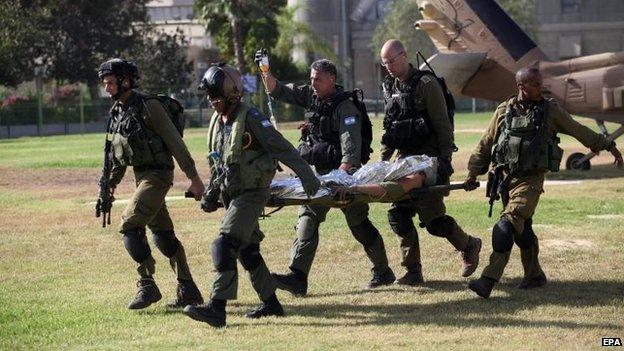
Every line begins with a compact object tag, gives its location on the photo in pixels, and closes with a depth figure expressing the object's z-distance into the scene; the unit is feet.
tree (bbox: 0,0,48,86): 195.72
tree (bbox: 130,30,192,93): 229.04
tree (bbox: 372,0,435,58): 241.96
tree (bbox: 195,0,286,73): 212.23
